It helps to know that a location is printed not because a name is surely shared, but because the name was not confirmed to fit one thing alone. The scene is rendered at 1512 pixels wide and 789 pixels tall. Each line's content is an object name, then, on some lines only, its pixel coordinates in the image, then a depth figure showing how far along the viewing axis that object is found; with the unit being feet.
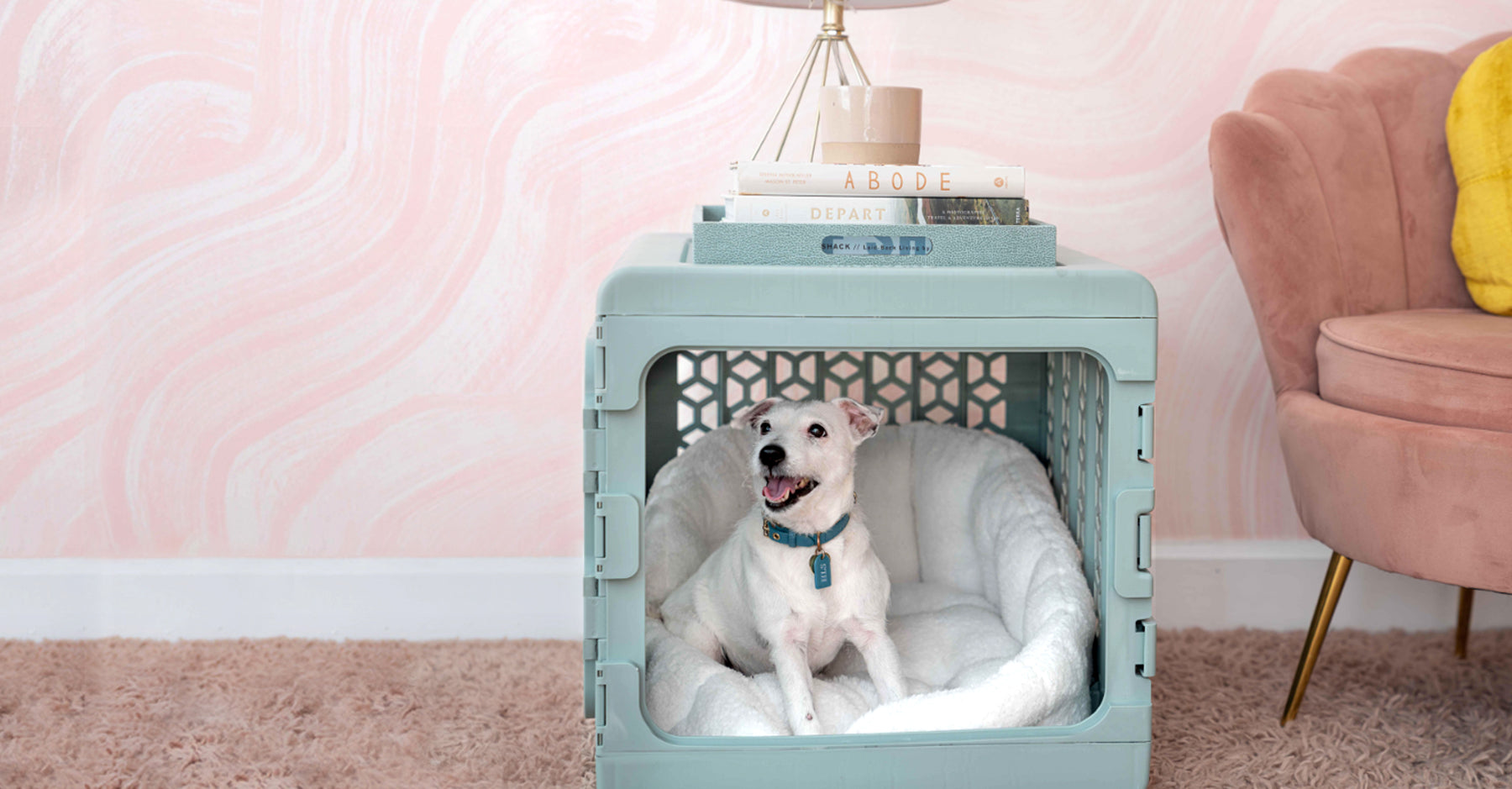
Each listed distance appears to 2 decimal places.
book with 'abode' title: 3.56
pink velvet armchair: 4.06
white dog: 3.91
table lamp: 4.53
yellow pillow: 4.85
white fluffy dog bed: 3.59
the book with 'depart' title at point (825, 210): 3.51
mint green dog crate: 3.28
